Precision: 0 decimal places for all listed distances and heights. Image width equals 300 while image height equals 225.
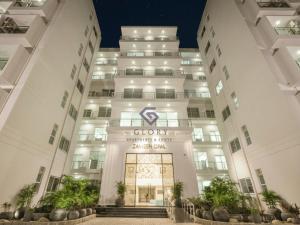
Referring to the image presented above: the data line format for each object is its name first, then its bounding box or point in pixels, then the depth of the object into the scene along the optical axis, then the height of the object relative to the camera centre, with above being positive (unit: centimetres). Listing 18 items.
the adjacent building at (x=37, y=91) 1023 +759
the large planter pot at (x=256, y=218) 776 -57
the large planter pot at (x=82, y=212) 879 -34
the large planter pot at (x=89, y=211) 972 -31
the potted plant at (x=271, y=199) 959 +26
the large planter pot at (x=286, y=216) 867 -55
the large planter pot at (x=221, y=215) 770 -44
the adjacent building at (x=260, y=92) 1034 +760
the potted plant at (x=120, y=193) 1291 +79
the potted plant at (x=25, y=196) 1010 +52
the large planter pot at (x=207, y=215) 799 -45
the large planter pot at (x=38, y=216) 774 -43
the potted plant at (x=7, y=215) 813 -40
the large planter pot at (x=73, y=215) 802 -41
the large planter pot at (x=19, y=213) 837 -33
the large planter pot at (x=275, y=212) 925 -40
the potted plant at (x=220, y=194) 929 +52
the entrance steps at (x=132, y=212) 1105 -43
